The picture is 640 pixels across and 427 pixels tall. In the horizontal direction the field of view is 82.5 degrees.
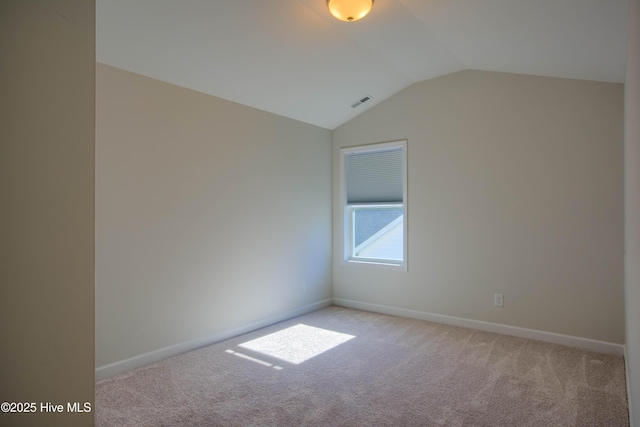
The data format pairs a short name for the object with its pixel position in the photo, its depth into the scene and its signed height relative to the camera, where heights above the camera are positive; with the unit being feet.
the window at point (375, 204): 14.75 +0.54
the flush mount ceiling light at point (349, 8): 8.15 +4.76
